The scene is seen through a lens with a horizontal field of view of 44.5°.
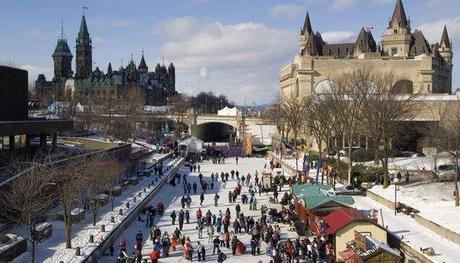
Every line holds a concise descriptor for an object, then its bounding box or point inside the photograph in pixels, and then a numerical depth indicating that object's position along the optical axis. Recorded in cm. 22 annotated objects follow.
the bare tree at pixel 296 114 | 7161
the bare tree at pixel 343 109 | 4809
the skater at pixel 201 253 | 2403
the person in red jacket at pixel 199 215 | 2978
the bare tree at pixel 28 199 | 2250
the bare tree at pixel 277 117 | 7998
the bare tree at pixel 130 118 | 7931
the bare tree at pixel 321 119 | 5216
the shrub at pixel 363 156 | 5150
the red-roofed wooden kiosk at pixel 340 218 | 2255
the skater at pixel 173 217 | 3136
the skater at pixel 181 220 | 2988
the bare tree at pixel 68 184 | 2367
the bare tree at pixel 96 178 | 2922
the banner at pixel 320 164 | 4255
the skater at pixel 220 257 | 2361
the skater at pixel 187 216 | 3189
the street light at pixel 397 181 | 3567
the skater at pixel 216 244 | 2479
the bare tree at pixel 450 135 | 3392
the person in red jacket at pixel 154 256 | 2292
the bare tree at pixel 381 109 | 4344
